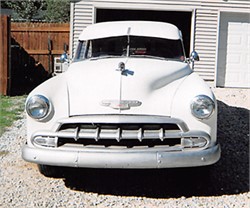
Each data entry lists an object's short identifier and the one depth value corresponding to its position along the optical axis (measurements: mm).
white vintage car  4371
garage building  13172
